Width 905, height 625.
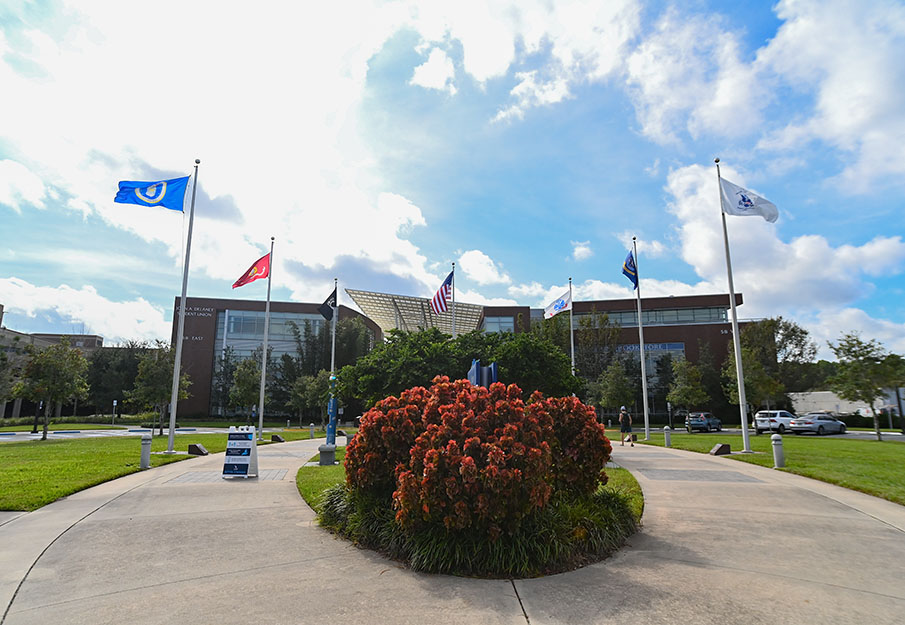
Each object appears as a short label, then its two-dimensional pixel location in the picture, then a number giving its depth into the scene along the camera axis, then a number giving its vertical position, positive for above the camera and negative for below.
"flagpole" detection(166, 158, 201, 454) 18.28 +2.43
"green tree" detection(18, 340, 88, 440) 28.28 +1.35
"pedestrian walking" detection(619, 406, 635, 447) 25.25 -1.03
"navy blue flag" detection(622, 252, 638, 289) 25.62 +6.20
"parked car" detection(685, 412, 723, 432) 39.09 -1.57
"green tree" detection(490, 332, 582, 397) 15.78 +1.03
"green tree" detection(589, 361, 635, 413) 41.50 +0.93
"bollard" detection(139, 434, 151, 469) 14.22 -1.39
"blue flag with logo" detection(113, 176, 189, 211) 16.89 +6.60
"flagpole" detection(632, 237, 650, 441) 26.12 +1.58
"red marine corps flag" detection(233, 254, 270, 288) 22.73 +5.52
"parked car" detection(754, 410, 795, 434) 34.59 -1.35
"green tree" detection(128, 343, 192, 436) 30.97 +1.02
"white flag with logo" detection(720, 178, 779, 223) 17.33 +6.39
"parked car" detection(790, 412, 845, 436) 33.50 -1.48
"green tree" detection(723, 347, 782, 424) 40.78 +1.33
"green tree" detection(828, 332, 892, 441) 29.45 +1.55
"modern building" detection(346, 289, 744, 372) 52.62 +8.46
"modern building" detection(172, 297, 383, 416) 55.09 +7.25
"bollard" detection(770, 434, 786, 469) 14.31 -1.41
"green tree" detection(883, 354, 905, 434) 29.38 +1.78
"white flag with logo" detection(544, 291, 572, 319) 29.19 +5.19
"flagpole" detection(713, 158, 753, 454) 17.98 +1.34
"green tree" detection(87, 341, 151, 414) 52.75 +2.67
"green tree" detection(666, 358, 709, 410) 42.59 +1.00
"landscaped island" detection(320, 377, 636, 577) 5.55 -0.95
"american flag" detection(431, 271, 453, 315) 23.59 +4.52
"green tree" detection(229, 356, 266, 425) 38.94 +1.06
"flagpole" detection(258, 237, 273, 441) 27.37 +0.02
